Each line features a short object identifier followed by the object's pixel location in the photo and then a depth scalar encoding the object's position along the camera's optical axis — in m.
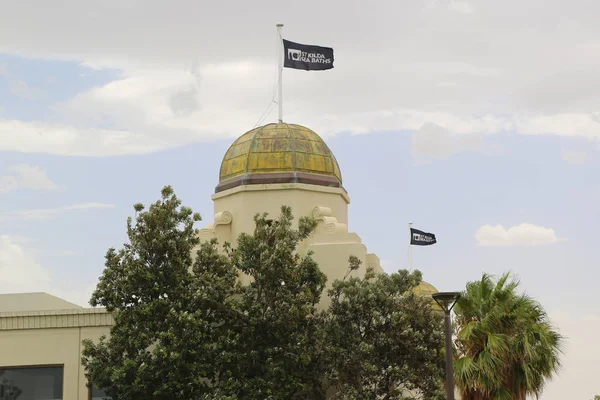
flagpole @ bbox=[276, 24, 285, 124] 33.88
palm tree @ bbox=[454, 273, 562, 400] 28.69
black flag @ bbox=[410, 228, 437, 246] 39.38
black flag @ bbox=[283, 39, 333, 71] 32.59
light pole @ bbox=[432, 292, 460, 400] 22.62
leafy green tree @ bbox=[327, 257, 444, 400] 27.50
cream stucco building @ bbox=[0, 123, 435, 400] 30.05
